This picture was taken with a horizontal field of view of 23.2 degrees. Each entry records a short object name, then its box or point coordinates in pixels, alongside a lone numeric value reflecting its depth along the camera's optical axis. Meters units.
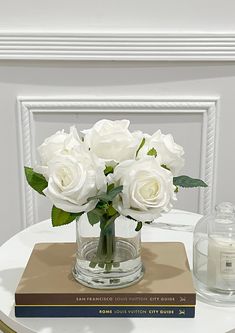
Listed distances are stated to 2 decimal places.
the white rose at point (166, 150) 0.99
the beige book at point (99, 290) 1.00
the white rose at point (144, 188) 0.91
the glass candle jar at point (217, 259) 1.05
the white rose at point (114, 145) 0.94
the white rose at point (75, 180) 0.91
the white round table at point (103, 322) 0.98
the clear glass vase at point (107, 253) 1.04
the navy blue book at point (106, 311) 1.00
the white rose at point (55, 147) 0.96
